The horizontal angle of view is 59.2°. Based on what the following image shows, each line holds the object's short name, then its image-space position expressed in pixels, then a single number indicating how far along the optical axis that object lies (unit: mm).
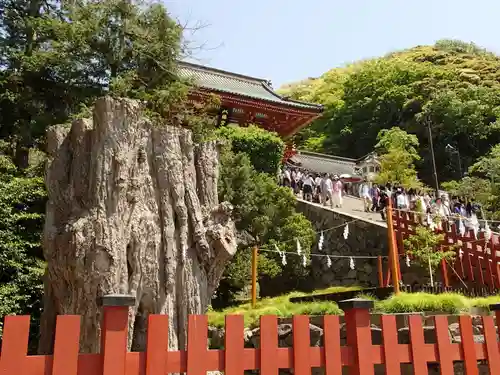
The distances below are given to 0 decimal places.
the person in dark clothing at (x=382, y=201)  16078
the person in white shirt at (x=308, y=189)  18094
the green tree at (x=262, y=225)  11757
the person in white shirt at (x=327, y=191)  17031
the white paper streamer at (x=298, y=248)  11550
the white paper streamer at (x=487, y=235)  10873
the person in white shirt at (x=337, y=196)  17166
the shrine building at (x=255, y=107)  20609
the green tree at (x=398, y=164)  26719
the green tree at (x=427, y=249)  10578
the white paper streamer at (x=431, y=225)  11188
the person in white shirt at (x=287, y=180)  18712
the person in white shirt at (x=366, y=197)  17320
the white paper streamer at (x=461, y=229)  11367
